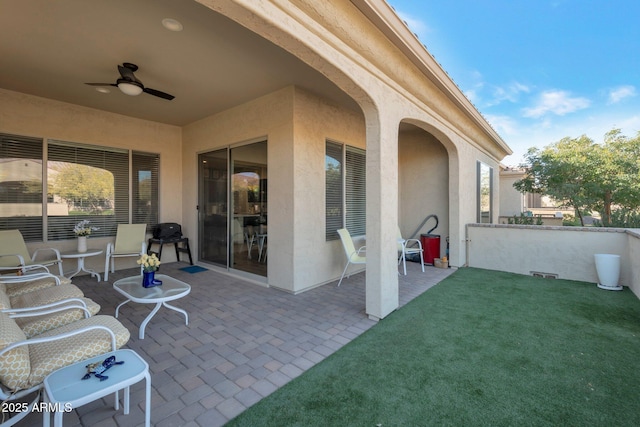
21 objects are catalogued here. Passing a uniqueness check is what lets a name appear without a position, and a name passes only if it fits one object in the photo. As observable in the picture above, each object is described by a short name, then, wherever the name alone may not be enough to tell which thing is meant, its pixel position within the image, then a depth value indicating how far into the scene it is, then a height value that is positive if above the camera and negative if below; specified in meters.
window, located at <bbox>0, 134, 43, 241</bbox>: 4.49 +0.46
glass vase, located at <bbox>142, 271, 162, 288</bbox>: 3.18 -0.77
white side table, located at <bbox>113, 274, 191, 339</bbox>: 2.80 -0.86
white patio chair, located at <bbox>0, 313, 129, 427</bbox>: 1.37 -0.80
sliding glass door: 4.92 +0.09
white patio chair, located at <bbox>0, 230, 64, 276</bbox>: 3.94 -0.61
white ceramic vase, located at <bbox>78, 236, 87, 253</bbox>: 4.80 -0.55
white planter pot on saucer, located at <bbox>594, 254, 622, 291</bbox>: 4.37 -0.96
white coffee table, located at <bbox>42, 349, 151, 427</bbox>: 1.19 -0.82
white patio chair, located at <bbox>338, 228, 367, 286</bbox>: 4.44 -0.60
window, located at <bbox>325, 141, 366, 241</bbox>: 4.88 +0.42
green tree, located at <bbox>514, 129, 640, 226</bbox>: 9.25 +1.26
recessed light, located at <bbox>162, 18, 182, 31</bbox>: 2.66 +1.85
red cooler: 6.37 -0.83
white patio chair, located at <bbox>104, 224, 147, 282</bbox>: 5.21 -0.59
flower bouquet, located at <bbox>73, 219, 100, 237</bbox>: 4.83 -0.30
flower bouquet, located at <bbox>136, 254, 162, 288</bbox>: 3.12 -0.65
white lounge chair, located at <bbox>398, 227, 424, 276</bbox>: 5.36 -0.73
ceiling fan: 3.44 +1.63
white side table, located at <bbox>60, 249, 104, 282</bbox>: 4.66 -0.74
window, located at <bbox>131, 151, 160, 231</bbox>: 5.86 +0.53
